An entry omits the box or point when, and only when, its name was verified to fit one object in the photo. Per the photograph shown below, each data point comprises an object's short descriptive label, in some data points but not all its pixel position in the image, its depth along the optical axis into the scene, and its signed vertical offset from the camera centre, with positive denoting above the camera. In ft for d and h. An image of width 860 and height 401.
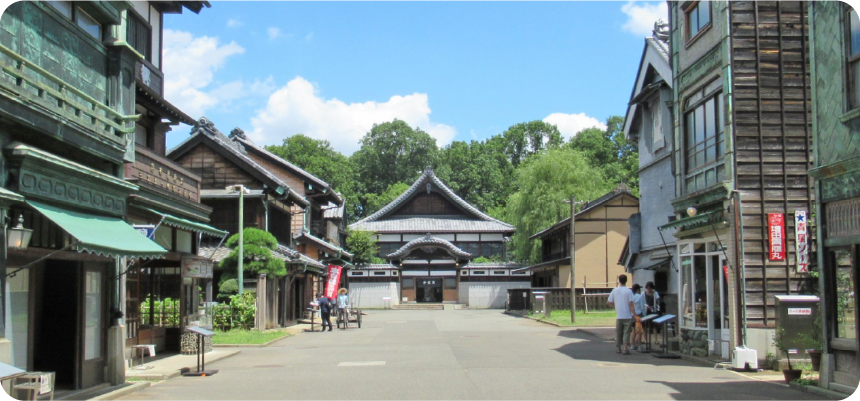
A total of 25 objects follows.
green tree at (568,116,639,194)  268.21 +38.13
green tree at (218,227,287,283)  92.07 +0.20
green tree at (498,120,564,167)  294.46 +44.65
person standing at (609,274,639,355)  59.82 -4.03
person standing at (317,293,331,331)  100.33 -6.02
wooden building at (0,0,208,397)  32.63 +3.66
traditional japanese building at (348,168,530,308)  194.90 +1.54
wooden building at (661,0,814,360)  49.39 +5.88
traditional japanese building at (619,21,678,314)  75.77 +9.43
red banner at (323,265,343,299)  111.45 -3.11
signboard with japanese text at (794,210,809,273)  48.49 +1.05
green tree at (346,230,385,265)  196.03 +3.35
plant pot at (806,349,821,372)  39.93 -5.13
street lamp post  86.79 +1.35
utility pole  110.39 -0.86
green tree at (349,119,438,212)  285.43 +36.71
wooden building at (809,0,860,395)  36.17 +3.60
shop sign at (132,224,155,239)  46.21 +1.90
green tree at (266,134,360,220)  257.79 +32.20
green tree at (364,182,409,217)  266.57 +21.08
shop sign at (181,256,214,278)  63.52 -0.45
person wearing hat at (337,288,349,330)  105.70 -5.60
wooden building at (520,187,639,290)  150.71 +3.62
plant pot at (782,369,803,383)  40.93 -6.10
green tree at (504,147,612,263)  180.65 +15.53
